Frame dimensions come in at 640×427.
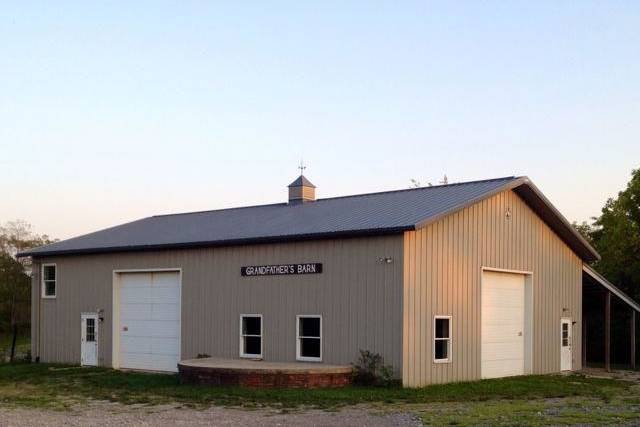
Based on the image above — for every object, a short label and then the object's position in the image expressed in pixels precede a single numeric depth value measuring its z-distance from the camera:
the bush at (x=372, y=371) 20.27
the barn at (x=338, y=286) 21.00
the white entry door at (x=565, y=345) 27.09
